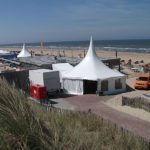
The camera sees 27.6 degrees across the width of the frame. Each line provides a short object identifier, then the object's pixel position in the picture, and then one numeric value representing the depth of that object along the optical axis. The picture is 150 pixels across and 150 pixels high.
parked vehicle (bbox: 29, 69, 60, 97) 25.55
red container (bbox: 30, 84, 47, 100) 23.22
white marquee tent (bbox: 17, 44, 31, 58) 55.47
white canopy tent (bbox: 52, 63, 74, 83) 30.05
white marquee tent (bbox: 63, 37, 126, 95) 26.77
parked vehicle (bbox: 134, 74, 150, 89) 28.36
